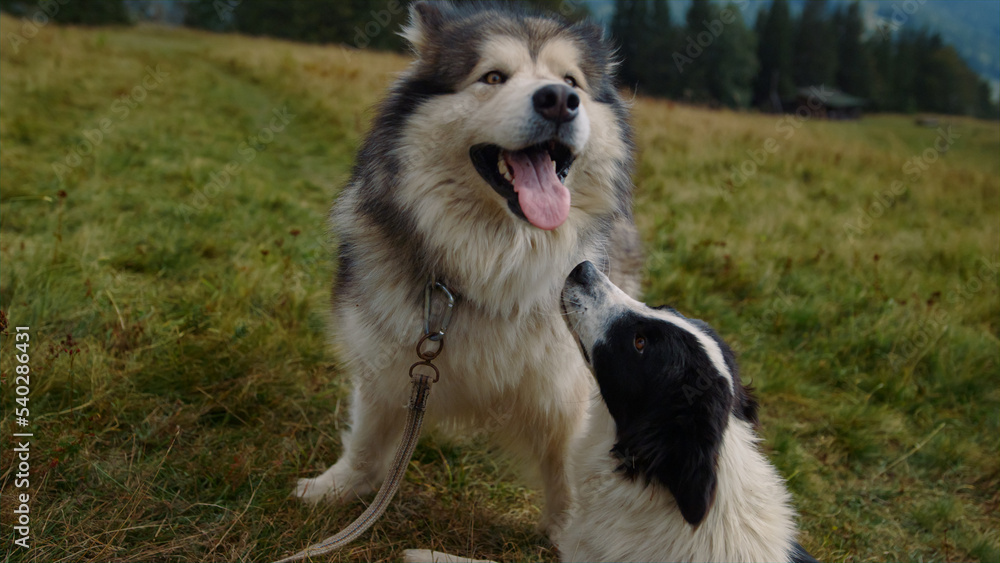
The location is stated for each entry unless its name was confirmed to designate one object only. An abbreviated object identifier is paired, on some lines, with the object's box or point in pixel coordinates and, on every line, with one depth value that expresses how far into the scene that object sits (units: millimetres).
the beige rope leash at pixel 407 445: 2082
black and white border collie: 1820
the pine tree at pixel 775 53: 26562
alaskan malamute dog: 2016
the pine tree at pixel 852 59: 29891
